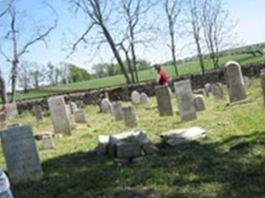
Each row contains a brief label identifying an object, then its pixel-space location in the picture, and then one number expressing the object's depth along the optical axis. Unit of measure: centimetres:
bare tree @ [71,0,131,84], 2228
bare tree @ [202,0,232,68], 2464
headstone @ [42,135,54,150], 736
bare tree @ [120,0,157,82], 2302
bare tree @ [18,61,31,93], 3538
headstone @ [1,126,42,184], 492
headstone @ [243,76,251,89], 1370
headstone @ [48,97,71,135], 887
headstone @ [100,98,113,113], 1315
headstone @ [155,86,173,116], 910
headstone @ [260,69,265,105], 794
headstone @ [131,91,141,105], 1490
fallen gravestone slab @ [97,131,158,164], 524
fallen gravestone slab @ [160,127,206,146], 576
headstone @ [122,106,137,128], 855
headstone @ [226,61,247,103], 882
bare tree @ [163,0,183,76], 2389
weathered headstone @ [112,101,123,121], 1013
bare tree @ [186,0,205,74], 2426
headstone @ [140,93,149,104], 1455
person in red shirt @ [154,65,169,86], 1114
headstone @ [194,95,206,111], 927
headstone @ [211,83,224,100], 1159
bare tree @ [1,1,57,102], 2321
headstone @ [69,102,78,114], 1457
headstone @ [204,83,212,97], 1414
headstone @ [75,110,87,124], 1079
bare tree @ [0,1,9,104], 2097
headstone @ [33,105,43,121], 1417
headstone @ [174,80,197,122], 793
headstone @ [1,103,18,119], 1715
